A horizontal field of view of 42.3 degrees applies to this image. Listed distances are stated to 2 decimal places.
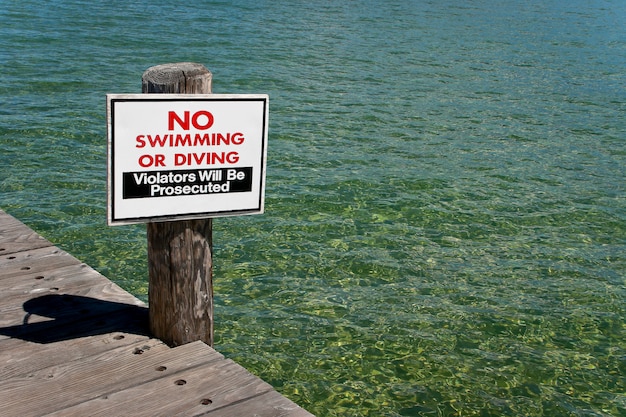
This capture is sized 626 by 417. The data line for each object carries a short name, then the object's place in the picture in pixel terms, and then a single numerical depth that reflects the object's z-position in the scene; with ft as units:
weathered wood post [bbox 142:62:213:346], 13.61
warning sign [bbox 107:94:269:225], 12.70
